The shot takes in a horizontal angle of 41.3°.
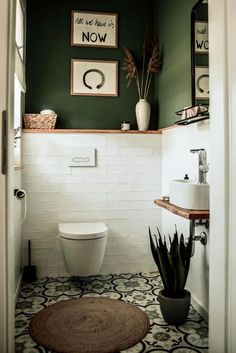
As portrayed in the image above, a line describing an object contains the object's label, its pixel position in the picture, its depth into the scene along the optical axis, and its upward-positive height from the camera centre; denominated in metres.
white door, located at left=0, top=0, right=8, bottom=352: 1.02 -0.04
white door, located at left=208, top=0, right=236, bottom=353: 1.12 +0.03
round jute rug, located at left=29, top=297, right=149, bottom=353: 1.70 -0.89
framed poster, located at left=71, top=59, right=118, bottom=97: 3.08 +1.01
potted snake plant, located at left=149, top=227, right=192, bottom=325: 1.91 -0.60
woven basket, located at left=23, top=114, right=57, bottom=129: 2.79 +0.53
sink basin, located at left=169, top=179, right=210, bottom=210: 1.74 -0.09
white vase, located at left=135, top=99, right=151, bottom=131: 2.98 +0.63
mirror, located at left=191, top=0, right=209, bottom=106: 2.09 +0.88
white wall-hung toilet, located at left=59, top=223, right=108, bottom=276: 2.38 -0.53
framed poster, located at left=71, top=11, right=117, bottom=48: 3.07 +1.49
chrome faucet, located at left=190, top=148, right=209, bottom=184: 1.96 +0.09
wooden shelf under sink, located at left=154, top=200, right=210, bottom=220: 1.66 -0.18
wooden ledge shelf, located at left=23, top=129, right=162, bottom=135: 2.79 +0.45
